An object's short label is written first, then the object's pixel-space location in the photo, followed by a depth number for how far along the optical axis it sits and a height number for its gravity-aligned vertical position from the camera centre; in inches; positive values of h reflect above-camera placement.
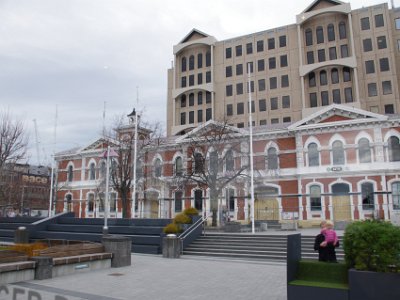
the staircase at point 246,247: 708.7 -63.4
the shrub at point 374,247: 273.1 -23.7
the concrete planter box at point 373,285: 265.9 -49.9
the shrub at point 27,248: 507.2 -44.4
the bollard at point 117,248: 593.0 -51.1
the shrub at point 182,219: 840.9 -9.1
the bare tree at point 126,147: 1331.2 +253.1
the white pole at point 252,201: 975.5 +34.8
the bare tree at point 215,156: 1176.2 +204.9
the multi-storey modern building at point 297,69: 1952.5 +790.3
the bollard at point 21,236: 956.0 -51.7
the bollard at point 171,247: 740.0 -61.5
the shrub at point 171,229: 798.5 -29.2
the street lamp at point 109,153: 874.8 +142.1
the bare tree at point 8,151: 1119.0 +190.3
